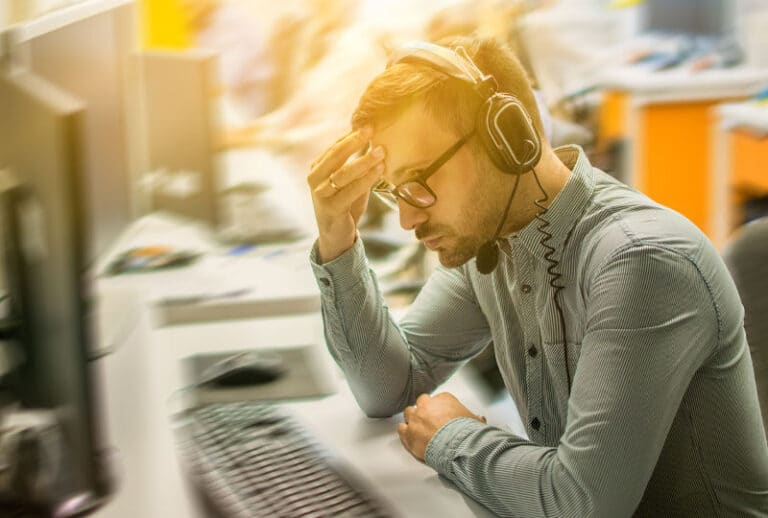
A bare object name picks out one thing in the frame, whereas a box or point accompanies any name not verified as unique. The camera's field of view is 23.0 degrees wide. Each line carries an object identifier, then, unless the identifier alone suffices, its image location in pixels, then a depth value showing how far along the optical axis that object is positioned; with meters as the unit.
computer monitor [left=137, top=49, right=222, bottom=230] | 2.99
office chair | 2.21
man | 1.97
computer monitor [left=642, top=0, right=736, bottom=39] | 6.00
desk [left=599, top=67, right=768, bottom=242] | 5.51
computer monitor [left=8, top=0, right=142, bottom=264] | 2.24
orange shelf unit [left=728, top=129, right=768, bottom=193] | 4.42
